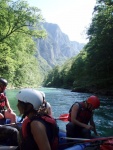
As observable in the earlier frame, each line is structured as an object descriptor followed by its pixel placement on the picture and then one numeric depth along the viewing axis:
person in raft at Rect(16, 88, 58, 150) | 1.84
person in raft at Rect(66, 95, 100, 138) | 3.87
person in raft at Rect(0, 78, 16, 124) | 4.64
